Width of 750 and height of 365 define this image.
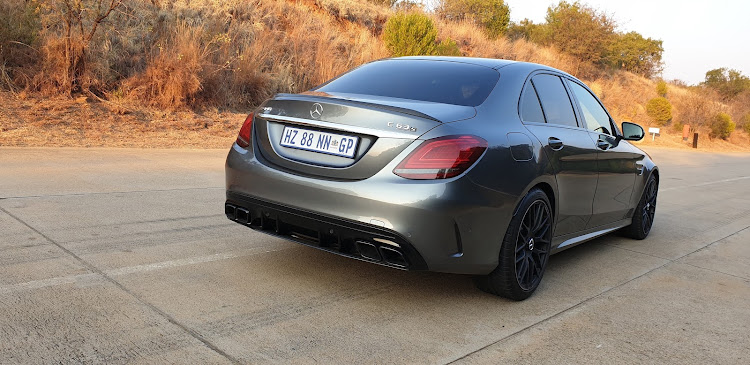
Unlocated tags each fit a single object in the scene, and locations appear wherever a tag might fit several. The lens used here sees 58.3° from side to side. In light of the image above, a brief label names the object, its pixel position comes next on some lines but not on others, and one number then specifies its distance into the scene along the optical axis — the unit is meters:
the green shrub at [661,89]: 47.00
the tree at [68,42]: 12.92
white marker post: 28.35
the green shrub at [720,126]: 38.56
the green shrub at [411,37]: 21.89
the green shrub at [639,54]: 51.81
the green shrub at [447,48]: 22.14
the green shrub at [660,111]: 36.69
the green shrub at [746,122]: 44.50
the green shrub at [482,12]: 38.28
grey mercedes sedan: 3.69
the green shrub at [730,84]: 57.94
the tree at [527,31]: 44.16
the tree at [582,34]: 42.75
